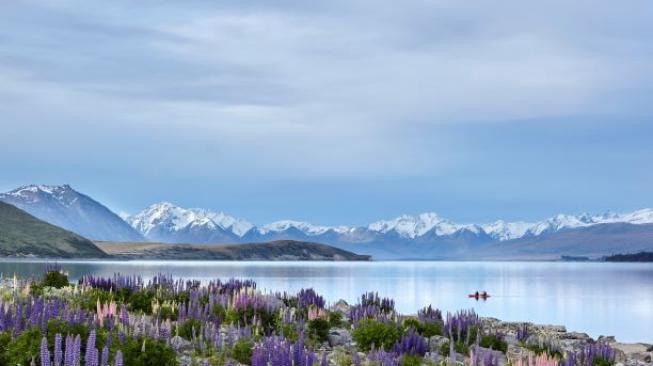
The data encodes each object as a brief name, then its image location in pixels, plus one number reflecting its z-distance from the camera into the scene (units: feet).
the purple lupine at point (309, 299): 103.17
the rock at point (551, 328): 155.15
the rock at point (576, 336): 134.11
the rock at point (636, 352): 96.66
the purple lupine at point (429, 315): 93.30
